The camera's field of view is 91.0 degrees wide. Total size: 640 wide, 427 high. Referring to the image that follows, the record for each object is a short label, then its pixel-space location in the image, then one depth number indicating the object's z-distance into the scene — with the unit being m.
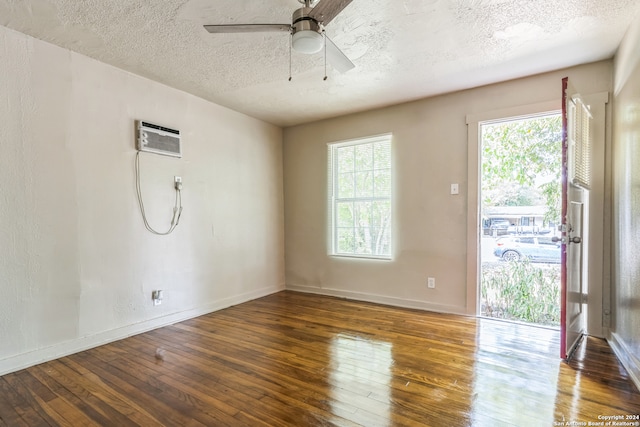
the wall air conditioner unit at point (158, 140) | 3.07
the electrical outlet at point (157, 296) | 3.19
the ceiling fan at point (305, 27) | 1.66
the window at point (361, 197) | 4.07
